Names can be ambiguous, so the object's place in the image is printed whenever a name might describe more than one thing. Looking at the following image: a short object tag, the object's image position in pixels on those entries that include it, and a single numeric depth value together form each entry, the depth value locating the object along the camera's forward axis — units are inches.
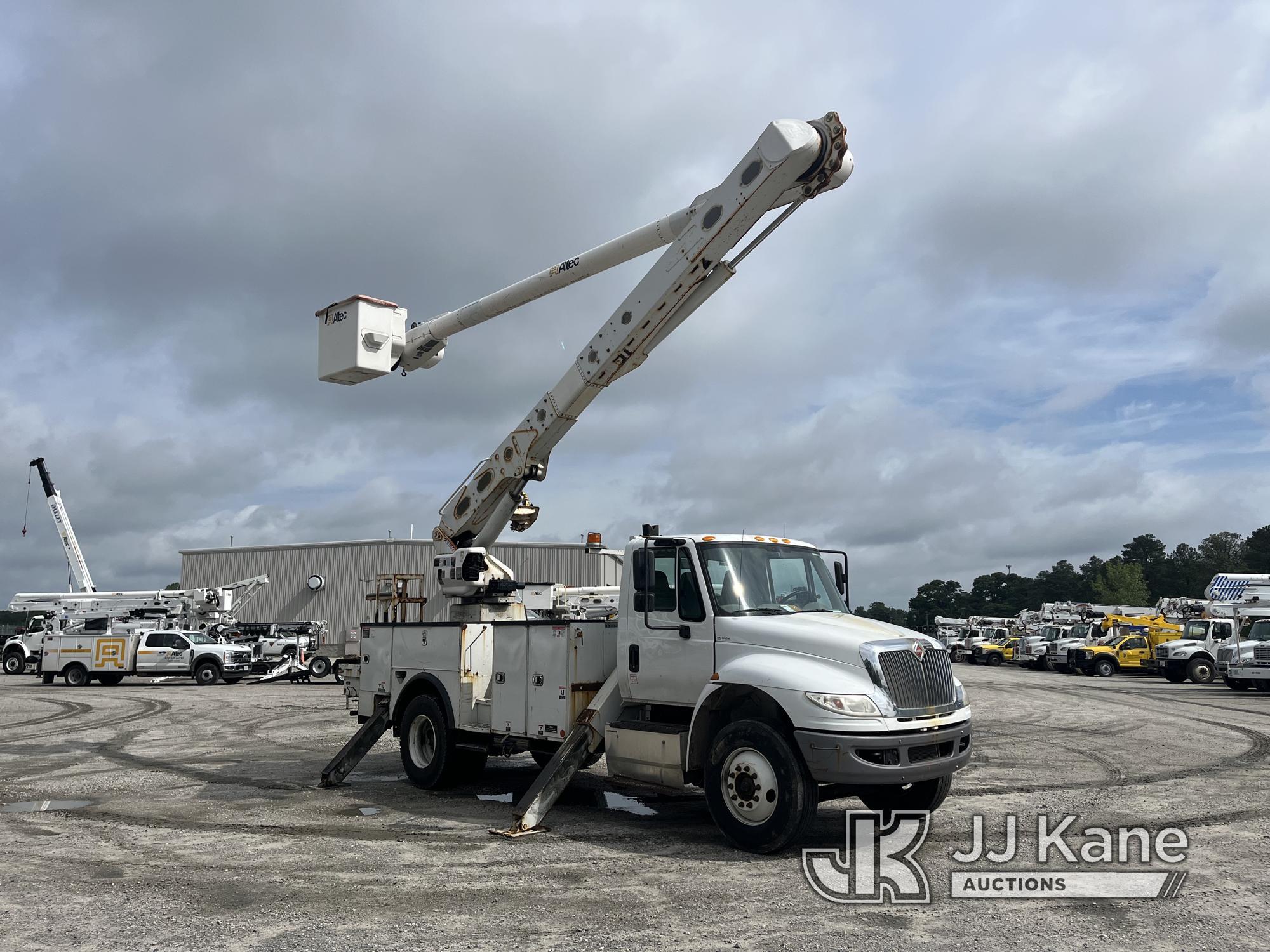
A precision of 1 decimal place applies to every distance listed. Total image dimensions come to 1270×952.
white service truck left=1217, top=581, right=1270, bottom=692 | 1074.1
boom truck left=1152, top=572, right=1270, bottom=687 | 1298.0
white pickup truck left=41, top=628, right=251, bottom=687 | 1238.9
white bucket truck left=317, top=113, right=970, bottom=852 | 300.7
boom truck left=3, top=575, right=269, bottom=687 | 1566.2
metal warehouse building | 2069.4
